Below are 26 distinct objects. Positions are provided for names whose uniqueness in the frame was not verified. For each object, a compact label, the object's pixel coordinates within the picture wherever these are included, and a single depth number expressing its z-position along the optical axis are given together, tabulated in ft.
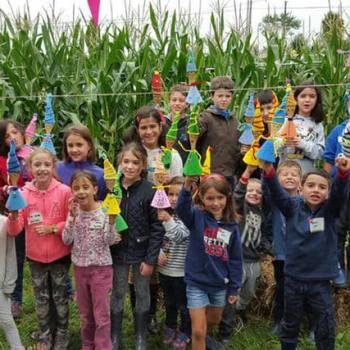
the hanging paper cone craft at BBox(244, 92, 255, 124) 10.23
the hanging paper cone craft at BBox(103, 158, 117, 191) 9.22
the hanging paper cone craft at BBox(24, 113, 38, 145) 12.00
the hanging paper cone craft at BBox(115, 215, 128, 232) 9.79
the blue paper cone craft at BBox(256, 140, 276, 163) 8.68
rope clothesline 15.64
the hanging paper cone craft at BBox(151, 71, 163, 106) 12.86
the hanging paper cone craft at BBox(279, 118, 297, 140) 9.37
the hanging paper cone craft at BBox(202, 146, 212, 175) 9.85
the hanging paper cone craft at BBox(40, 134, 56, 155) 11.26
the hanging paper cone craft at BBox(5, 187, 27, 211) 9.09
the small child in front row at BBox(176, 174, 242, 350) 9.89
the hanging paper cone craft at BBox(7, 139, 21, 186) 8.84
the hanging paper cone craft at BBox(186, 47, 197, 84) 11.59
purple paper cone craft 9.52
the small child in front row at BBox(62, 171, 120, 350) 10.05
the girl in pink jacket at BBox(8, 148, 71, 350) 10.34
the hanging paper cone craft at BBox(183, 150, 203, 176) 8.78
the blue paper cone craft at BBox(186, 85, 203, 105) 10.78
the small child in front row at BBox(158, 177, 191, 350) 10.90
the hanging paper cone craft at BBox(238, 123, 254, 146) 10.14
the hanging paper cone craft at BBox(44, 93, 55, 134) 11.12
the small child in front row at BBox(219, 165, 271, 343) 11.20
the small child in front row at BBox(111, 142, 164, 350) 10.44
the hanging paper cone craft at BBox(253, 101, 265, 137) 9.54
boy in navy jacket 9.56
